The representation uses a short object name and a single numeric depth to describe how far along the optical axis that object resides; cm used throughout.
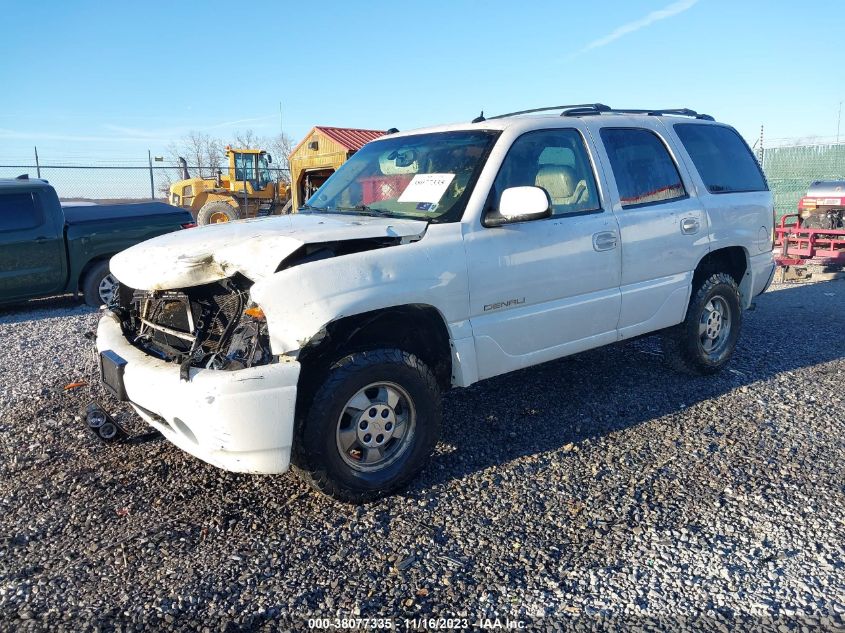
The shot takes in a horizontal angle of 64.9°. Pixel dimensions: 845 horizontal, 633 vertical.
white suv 306
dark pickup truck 851
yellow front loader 2136
